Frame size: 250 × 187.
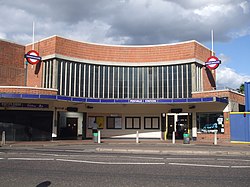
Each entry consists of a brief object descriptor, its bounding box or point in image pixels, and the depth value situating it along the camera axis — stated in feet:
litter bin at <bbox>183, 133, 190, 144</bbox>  77.20
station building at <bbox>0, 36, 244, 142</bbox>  87.51
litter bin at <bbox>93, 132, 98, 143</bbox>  82.74
